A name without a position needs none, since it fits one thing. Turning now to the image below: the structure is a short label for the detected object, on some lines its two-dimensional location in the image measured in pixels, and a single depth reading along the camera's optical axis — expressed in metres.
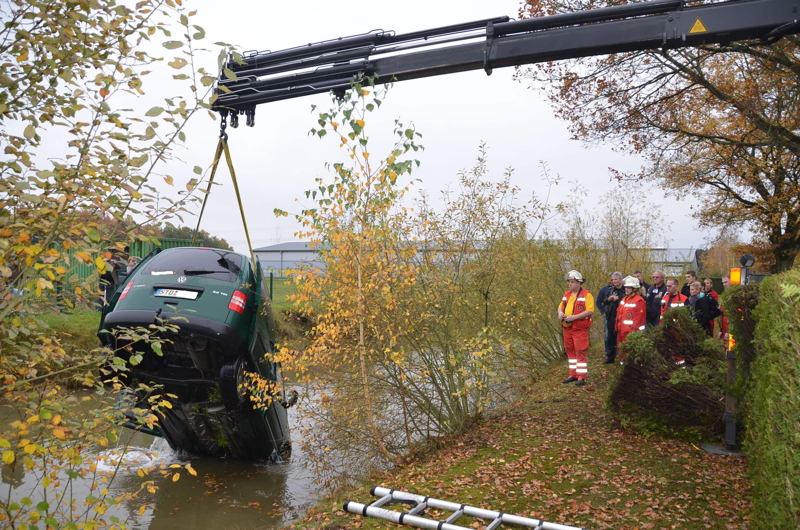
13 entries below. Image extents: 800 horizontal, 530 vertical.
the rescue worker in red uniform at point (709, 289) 10.82
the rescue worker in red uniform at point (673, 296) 11.22
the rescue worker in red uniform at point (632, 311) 10.62
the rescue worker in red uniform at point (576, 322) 9.66
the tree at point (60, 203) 3.01
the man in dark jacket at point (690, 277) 11.31
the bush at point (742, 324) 6.52
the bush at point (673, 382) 7.23
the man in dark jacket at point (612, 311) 11.90
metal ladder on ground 4.59
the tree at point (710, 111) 10.98
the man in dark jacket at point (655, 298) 11.61
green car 6.25
